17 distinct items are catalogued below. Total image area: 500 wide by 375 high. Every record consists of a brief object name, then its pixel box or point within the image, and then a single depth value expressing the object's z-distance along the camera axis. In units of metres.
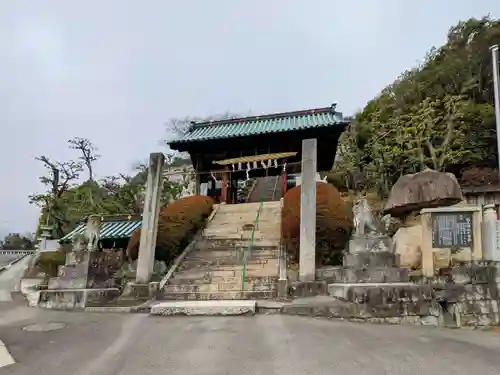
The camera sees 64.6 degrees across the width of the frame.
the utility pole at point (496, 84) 13.46
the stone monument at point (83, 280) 11.19
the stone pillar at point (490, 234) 9.48
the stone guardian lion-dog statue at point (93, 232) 12.09
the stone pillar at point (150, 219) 12.35
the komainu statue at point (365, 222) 10.05
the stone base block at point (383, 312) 8.62
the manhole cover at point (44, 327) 8.11
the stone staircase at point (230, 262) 11.57
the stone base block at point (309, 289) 10.46
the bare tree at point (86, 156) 36.41
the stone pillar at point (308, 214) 10.96
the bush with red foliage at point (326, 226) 12.58
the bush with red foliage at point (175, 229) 14.33
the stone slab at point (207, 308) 9.05
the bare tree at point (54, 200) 24.50
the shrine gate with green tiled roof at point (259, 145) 21.31
